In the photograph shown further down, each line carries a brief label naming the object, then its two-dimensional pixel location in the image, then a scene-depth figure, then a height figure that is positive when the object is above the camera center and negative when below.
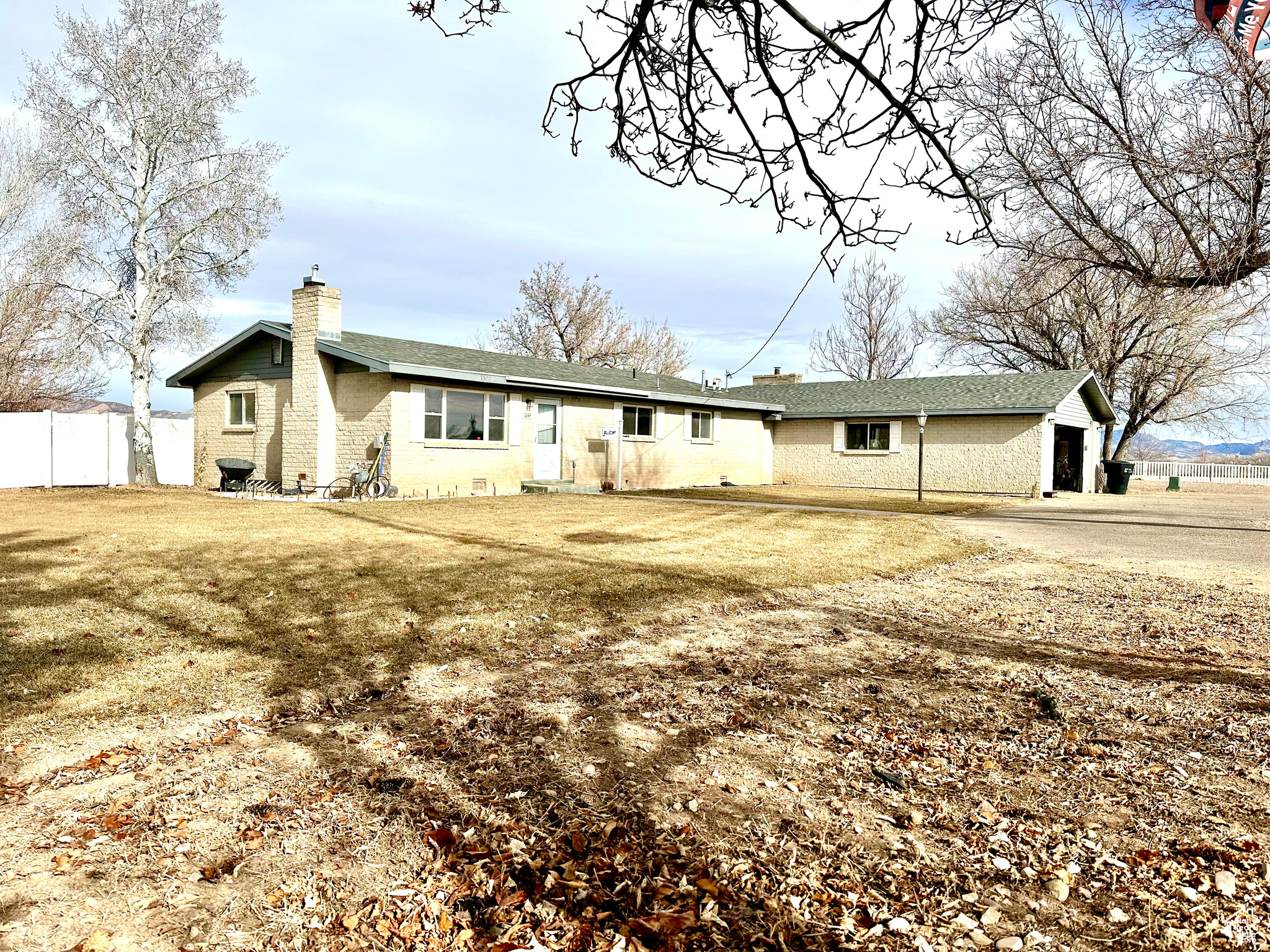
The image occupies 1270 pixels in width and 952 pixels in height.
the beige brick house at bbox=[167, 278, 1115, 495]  17.11 +0.95
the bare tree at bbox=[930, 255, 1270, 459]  27.61 +4.19
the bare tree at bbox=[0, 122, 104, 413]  19.55 +3.94
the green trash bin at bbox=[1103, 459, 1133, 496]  25.70 -0.53
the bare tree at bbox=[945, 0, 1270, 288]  7.60 +3.20
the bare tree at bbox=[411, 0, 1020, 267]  2.82 +1.51
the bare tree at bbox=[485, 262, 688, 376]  40.44 +6.99
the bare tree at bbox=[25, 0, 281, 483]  18.44 +7.13
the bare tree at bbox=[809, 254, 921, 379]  42.06 +6.60
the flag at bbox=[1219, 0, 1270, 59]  4.35 +2.66
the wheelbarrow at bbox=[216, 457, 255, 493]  17.88 -0.51
